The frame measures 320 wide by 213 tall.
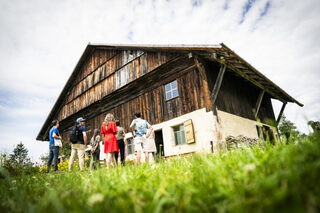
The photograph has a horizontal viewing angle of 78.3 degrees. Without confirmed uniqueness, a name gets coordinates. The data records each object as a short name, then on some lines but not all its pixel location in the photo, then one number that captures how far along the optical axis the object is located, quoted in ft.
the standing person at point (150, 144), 21.67
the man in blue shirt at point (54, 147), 24.76
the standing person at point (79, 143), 24.44
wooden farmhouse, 28.12
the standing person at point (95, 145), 28.60
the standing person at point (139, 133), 21.34
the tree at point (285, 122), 79.20
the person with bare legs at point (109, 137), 20.91
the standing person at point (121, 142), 24.02
